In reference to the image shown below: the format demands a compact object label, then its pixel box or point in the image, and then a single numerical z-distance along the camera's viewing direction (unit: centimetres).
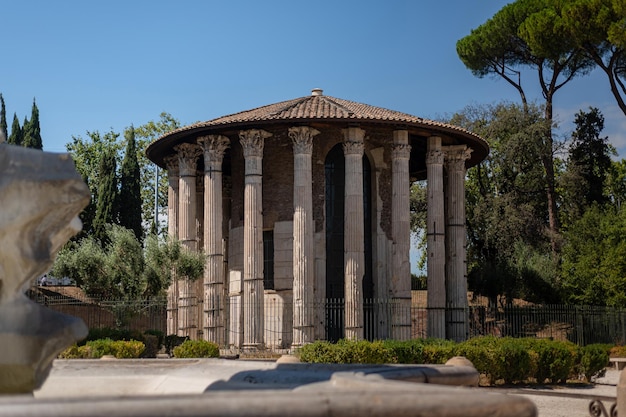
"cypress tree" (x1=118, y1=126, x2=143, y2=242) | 3909
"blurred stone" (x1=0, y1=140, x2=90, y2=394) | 569
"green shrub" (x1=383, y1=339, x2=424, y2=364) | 1964
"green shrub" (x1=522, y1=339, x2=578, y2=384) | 2006
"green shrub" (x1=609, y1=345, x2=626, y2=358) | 2551
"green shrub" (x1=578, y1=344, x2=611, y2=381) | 2098
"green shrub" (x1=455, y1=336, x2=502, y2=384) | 1916
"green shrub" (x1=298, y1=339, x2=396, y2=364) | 1897
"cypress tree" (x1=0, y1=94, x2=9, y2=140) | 4319
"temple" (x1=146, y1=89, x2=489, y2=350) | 2620
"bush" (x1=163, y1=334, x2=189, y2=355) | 2341
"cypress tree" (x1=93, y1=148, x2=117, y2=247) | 3816
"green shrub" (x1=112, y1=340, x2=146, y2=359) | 1895
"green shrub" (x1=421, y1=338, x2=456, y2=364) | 1966
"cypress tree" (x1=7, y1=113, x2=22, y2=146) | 4122
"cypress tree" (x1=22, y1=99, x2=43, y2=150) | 4047
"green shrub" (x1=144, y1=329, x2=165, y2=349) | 2300
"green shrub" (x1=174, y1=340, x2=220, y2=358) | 2172
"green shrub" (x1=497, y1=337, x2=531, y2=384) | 1939
